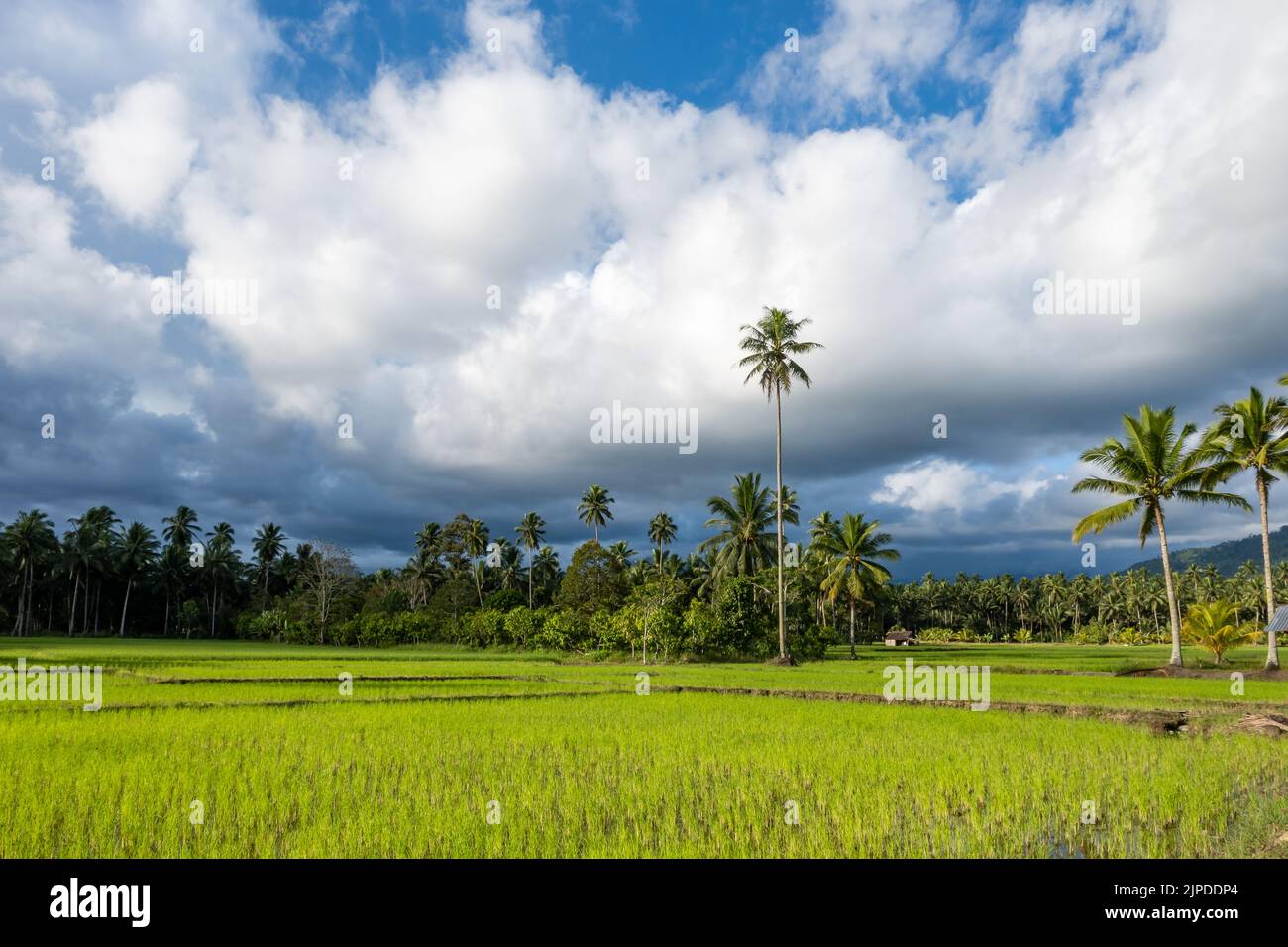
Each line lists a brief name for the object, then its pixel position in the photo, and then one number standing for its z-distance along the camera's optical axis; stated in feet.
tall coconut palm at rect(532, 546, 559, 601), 233.76
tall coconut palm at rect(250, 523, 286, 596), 258.16
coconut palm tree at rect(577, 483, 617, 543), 209.15
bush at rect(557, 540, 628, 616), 142.72
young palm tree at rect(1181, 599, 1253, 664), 90.07
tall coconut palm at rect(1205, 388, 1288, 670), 78.59
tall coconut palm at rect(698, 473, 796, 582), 137.59
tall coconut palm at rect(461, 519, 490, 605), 210.18
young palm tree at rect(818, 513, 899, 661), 137.80
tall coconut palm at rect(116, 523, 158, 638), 225.35
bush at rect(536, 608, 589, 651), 125.39
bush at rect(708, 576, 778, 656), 112.37
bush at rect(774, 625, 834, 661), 119.65
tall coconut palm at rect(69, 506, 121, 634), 214.48
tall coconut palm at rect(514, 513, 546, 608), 224.94
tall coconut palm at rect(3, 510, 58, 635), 201.57
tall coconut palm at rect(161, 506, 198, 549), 251.60
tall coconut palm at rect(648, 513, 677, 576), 225.76
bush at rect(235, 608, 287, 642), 201.05
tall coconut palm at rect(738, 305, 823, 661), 106.11
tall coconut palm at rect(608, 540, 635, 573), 216.54
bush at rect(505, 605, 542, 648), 140.97
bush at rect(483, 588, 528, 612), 180.34
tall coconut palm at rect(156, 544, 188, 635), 229.66
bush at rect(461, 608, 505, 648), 149.76
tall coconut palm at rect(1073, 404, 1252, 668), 84.17
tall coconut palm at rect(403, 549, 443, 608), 213.19
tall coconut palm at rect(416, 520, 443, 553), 232.94
